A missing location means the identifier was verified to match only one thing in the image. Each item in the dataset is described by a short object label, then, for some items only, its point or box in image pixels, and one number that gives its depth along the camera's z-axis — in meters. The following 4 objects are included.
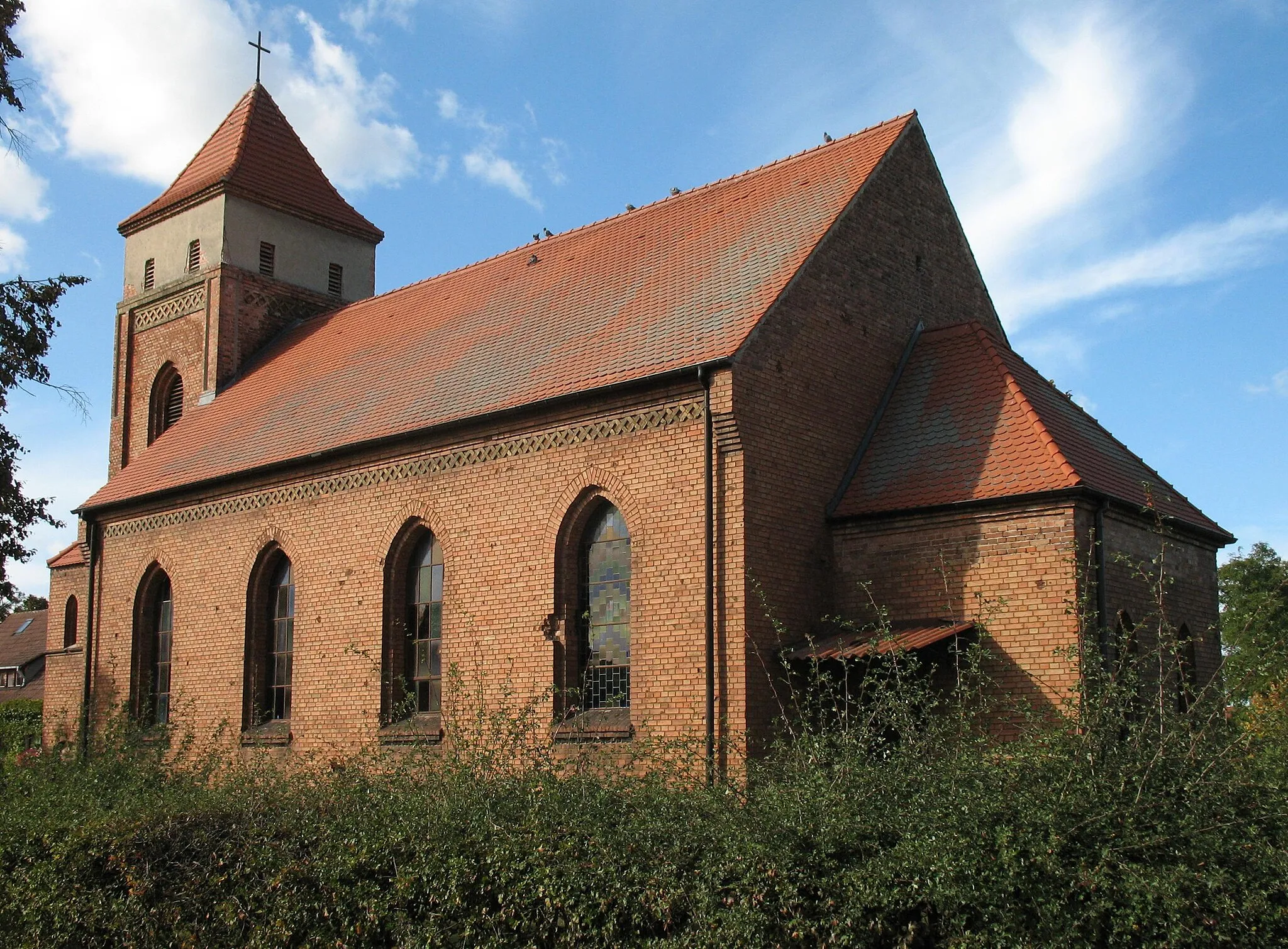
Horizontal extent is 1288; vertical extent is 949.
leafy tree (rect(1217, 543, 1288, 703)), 8.99
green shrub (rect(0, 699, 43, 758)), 20.41
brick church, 14.05
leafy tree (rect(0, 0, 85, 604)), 17.36
